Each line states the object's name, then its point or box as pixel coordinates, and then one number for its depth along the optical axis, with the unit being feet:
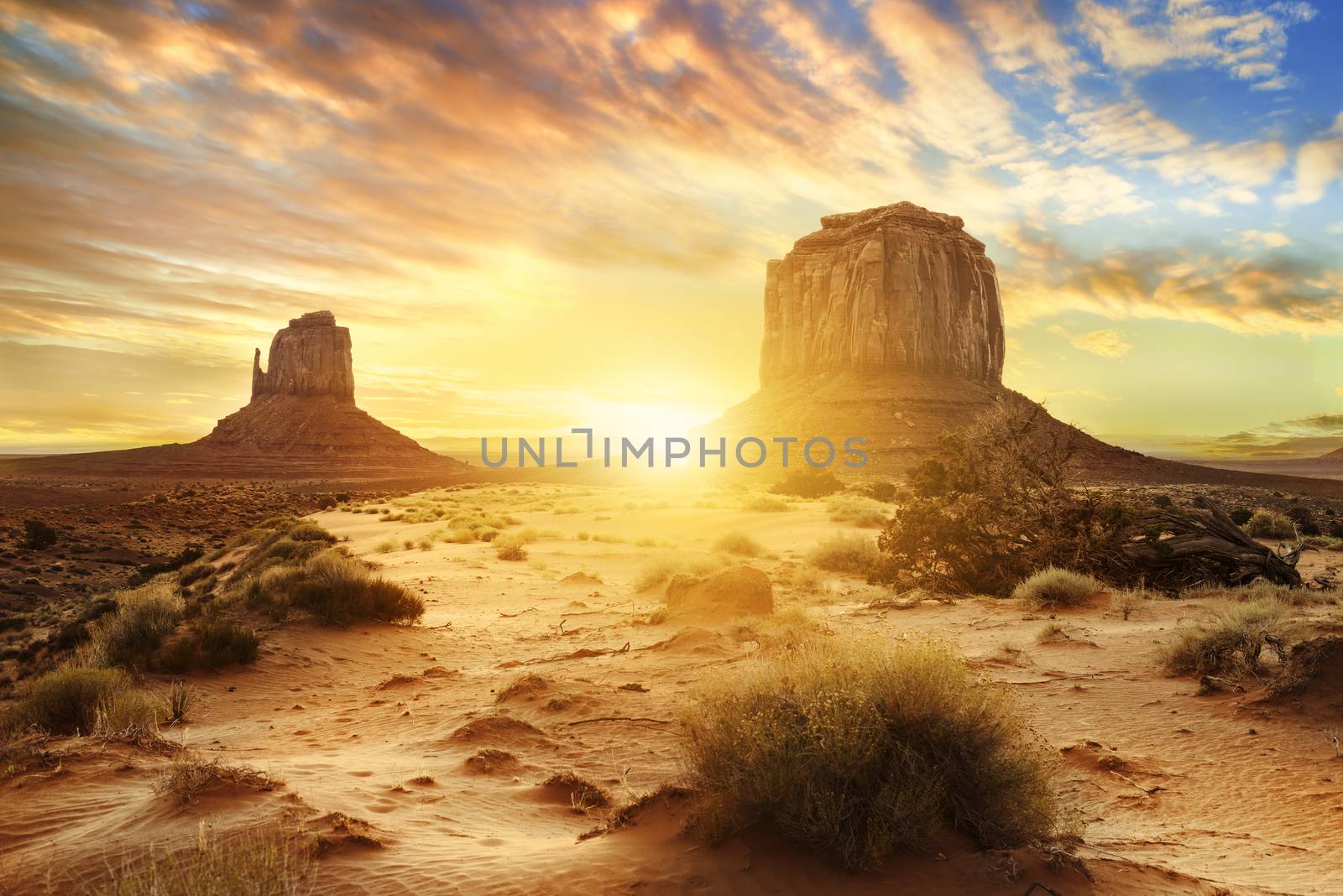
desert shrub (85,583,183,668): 33.32
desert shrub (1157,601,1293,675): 27.58
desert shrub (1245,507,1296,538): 76.65
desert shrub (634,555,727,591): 56.18
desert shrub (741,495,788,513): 117.08
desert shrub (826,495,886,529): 95.11
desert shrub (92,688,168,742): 21.11
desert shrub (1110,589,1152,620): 39.99
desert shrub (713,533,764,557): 74.95
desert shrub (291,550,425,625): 43.14
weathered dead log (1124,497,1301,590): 45.24
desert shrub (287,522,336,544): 77.92
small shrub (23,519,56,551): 88.43
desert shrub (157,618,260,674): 33.68
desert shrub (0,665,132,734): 23.79
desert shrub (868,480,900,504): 137.69
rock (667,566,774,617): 42.48
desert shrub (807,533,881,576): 61.82
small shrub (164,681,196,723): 27.22
